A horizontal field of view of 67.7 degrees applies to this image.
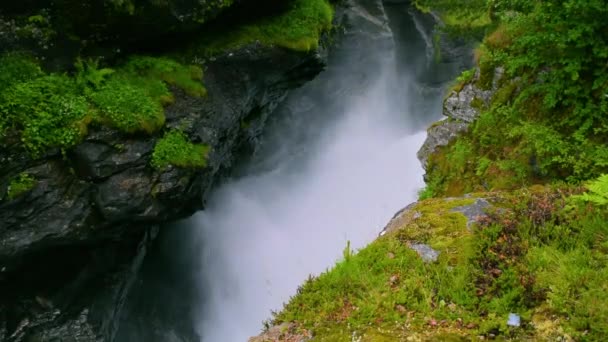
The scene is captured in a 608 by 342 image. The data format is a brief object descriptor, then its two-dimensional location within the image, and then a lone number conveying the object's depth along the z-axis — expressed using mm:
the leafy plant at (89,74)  8820
